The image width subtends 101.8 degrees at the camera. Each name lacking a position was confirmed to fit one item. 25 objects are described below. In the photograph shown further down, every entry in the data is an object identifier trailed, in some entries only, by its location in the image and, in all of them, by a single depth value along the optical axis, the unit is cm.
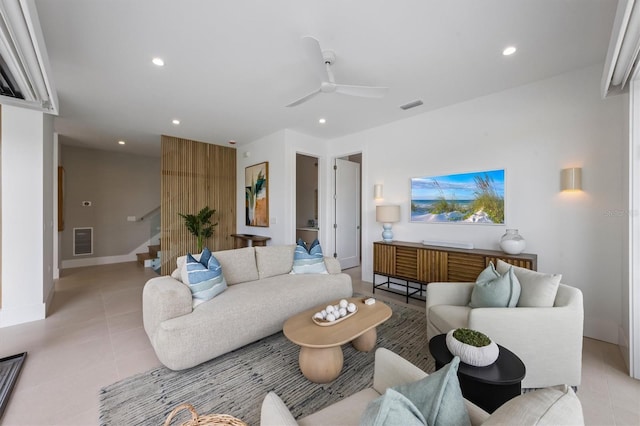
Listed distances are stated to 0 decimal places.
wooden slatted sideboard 306
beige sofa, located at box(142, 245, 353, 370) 213
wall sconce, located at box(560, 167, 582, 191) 273
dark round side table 141
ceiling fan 243
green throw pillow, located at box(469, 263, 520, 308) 208
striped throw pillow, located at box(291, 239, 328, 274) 352
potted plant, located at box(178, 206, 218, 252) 555
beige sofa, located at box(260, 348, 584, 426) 66
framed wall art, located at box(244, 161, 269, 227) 536
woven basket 125
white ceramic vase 298
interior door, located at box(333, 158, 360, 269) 565
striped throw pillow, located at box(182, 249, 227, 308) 249
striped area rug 175
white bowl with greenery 151
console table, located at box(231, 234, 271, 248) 526
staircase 613
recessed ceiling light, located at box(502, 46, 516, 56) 245
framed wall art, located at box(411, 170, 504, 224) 338
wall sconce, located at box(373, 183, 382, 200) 454
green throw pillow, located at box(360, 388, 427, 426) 72
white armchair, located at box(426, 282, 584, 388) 187
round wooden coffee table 192
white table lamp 416
